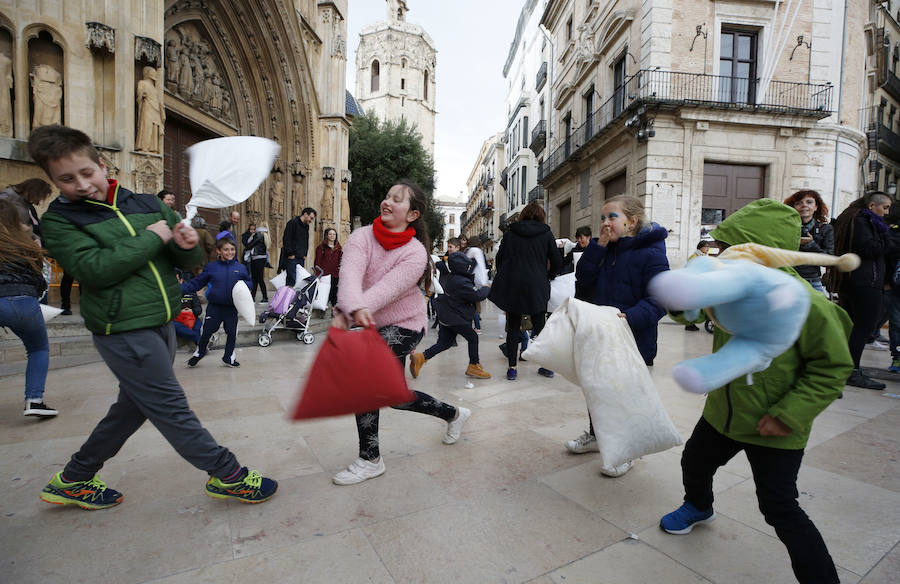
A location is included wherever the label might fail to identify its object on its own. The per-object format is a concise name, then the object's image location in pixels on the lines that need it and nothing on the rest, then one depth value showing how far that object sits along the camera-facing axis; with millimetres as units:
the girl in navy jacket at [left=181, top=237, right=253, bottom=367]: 5371
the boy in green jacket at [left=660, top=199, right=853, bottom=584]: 1562
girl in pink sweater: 2469
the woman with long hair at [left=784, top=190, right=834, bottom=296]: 4516
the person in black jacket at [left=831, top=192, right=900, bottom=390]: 4734
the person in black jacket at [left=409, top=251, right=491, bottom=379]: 5285
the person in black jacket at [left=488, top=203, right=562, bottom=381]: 5113
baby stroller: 7223
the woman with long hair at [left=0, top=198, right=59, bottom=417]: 3164
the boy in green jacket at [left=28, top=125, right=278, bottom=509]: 1968
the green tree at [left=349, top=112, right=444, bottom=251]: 25453
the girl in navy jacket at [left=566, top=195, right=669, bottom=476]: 2738
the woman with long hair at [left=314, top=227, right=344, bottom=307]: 7980
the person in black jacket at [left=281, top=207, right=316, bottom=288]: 8088
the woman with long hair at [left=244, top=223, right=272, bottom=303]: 9273
